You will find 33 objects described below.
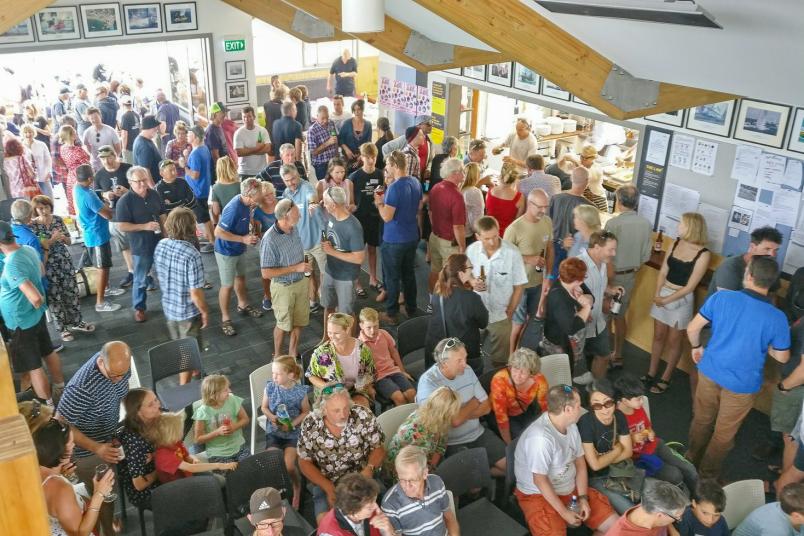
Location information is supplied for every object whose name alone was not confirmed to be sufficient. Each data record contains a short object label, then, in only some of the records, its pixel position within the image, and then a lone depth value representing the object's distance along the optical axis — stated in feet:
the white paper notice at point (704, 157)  20.24
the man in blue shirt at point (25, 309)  17.31
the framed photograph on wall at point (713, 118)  19.66
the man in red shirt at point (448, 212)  22.57
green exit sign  36.96
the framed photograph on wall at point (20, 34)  30.81
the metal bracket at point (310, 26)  33.14
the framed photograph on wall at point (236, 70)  37.60
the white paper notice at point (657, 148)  21.63
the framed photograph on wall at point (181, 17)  34.71
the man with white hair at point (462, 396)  14.84
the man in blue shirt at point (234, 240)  21.31
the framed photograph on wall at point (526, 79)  26.13
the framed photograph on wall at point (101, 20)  32.50
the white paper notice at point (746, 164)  19.21
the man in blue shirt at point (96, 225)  23.08
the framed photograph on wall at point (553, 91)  25.02
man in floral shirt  13.50
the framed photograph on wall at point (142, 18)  33.53
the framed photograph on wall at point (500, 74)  27.48
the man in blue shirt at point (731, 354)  14.97
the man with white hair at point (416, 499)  11.98
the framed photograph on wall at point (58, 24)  31.48
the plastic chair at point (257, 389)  15.98
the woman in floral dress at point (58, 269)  20.11
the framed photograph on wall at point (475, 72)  28.93
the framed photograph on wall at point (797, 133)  18.01
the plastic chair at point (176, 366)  16.92
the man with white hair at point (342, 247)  20.15
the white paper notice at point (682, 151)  20.89
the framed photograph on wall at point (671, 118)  20.98
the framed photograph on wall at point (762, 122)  18.47
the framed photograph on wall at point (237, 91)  37.93
